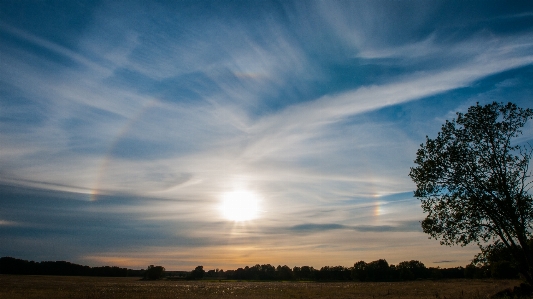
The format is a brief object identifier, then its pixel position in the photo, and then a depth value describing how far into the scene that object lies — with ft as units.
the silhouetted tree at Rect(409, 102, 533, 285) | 77.71
